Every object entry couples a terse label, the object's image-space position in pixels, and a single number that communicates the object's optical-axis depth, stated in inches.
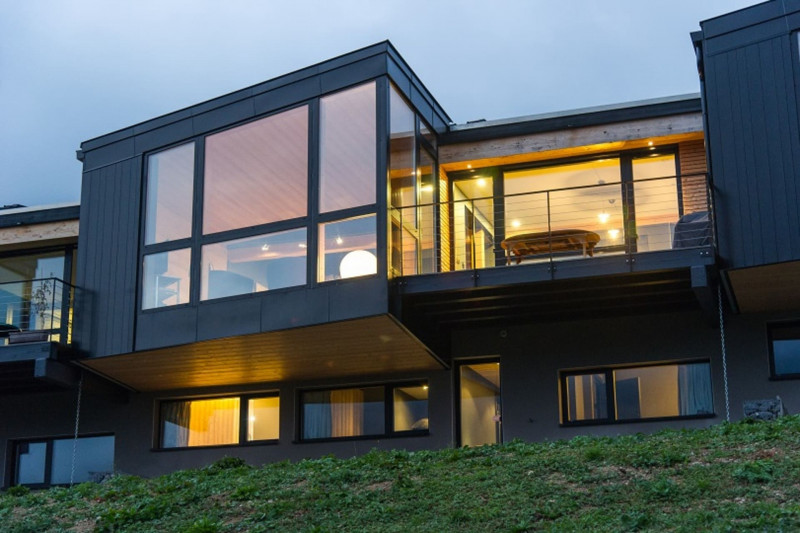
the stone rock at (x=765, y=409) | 512.1
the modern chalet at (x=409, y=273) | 541.0
